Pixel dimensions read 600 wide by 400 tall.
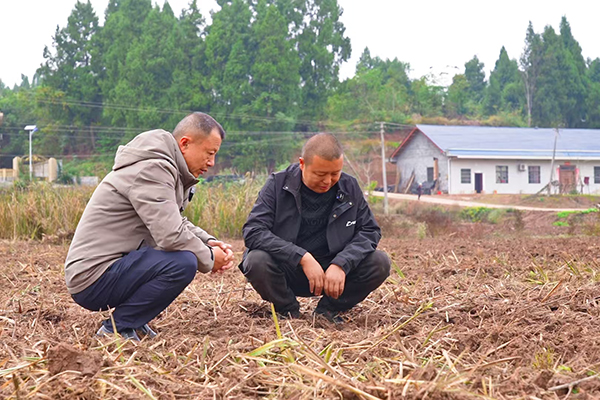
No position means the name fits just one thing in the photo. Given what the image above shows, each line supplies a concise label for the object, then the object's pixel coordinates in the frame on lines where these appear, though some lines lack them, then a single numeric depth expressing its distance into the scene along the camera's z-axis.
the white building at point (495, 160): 36.72
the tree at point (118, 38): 44.78
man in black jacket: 3.66
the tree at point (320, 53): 47.44
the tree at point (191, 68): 43.02
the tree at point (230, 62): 43.41
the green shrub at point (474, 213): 23.46
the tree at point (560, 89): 56.25
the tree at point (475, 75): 75.50
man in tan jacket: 3.17
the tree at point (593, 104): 56.91
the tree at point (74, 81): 45.66
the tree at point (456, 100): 58.03
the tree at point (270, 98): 41.94
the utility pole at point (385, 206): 24.93
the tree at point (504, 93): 61.16
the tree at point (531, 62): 58.69
